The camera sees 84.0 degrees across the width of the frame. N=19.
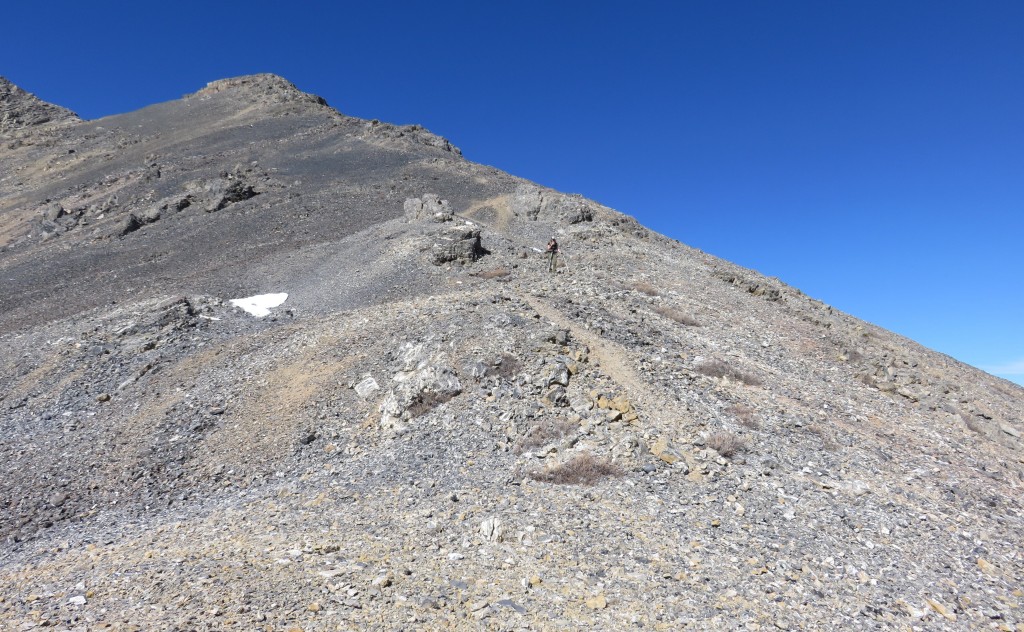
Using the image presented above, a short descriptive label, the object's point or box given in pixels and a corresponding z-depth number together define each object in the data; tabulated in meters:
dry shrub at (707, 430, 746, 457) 12.34
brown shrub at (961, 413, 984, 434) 16.11
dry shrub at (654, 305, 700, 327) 20.91
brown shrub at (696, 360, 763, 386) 16.10
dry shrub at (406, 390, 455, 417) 14.45
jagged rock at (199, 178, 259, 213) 42.13
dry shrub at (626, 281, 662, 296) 23.56
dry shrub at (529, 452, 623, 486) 11.52
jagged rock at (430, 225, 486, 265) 27.03
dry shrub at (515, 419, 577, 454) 12.75
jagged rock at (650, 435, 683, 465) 12.06
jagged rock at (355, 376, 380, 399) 15.61
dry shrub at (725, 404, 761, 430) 13.54
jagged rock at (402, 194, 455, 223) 32.41
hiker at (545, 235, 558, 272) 26.42
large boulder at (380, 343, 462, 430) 14.47
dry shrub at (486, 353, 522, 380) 14.99
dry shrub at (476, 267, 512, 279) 25.56
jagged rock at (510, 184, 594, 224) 36.88
